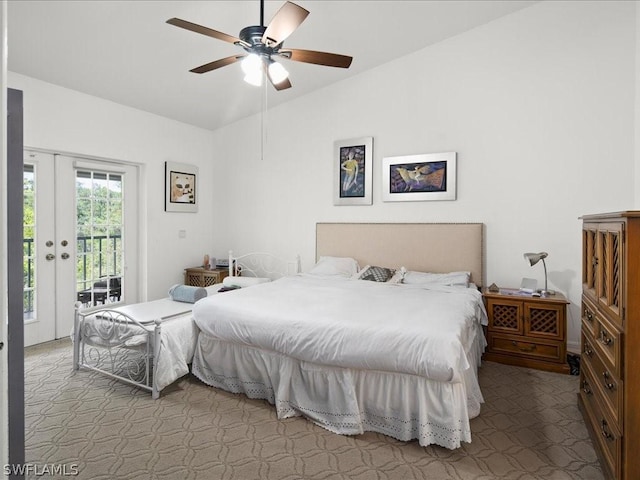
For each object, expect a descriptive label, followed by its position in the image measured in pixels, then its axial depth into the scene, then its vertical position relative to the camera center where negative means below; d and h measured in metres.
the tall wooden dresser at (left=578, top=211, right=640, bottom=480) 1.69 -0.54
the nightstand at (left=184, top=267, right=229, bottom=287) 5.39 -0.60
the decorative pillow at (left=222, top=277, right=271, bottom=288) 4.58 -0.59
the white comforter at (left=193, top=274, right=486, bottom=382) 2.18 -0.59
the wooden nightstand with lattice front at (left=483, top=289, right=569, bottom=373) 3.43 -0.89
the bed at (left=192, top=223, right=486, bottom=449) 2.18 -0.77
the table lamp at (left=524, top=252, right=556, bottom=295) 3.55 -0.21
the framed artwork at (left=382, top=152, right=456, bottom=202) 4.32 +0.71
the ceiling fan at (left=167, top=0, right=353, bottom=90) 2.24 +1.29
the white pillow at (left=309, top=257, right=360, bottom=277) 4.58 -0.39
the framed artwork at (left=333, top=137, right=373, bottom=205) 4.81 +0.85
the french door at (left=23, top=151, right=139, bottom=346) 4.05 -0.04
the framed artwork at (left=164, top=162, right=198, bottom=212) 5.32 +0.70
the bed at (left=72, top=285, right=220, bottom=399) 2.86 -0.85
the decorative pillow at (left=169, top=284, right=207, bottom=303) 3.75 -0.60
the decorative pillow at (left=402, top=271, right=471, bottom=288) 3.86 -0.45
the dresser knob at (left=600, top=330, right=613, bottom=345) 1.94 -0.54
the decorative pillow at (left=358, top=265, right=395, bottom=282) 4.25 -0.44
